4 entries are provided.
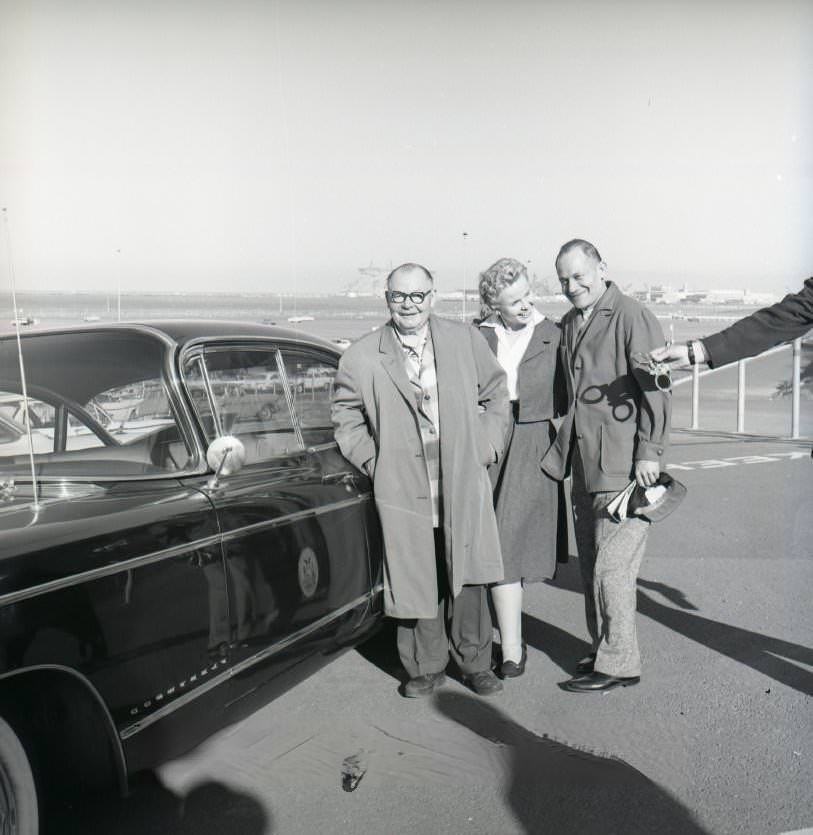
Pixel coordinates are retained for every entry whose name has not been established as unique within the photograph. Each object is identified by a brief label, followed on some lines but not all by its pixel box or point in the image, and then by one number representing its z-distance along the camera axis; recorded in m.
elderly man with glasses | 3.83
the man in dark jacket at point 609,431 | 3.82
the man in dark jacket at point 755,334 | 3.31
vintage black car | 2.41
